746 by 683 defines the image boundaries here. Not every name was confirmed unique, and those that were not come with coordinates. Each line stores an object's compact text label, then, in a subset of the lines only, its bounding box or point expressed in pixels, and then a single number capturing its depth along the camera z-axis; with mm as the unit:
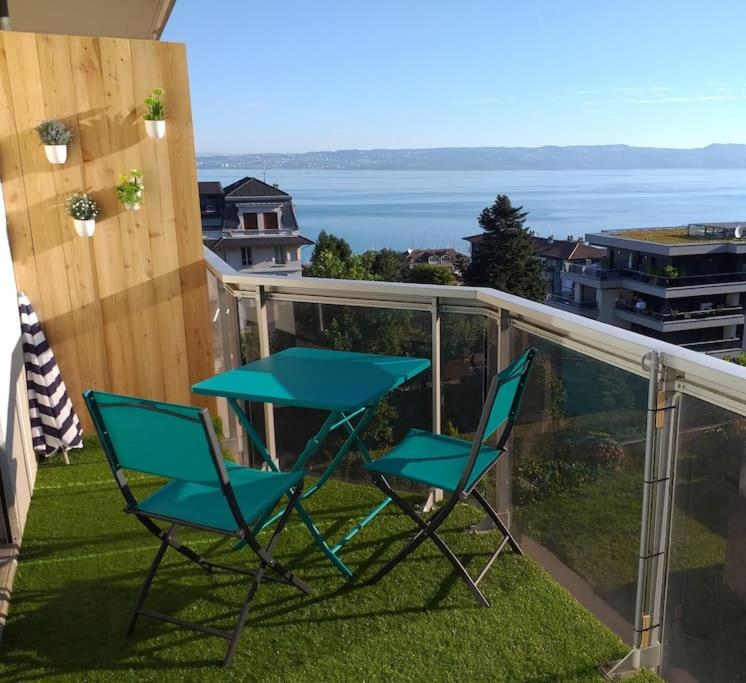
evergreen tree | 40844
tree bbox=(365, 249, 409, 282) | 40688
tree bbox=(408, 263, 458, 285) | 38069
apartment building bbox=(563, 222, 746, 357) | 49281
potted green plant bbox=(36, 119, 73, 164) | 3814
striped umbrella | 3828
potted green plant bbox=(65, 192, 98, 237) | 3959
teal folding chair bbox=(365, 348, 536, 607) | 2211
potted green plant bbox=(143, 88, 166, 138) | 3979
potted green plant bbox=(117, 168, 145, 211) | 4004
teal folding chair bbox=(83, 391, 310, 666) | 1875
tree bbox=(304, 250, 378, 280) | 32906
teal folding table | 2346
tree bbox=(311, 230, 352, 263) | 43572
